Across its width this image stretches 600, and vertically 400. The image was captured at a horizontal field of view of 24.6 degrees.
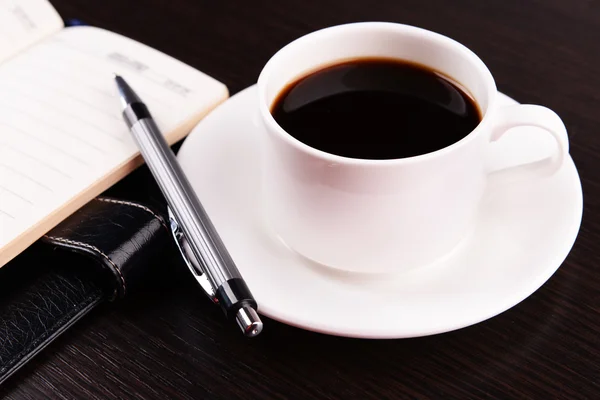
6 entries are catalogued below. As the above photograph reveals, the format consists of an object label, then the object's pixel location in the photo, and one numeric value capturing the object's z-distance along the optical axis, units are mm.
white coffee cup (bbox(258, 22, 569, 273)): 470
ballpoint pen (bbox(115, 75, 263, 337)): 469
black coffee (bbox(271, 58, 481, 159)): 496
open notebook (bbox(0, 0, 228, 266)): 524
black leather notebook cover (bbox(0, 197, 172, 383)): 484
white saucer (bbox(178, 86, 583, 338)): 473
